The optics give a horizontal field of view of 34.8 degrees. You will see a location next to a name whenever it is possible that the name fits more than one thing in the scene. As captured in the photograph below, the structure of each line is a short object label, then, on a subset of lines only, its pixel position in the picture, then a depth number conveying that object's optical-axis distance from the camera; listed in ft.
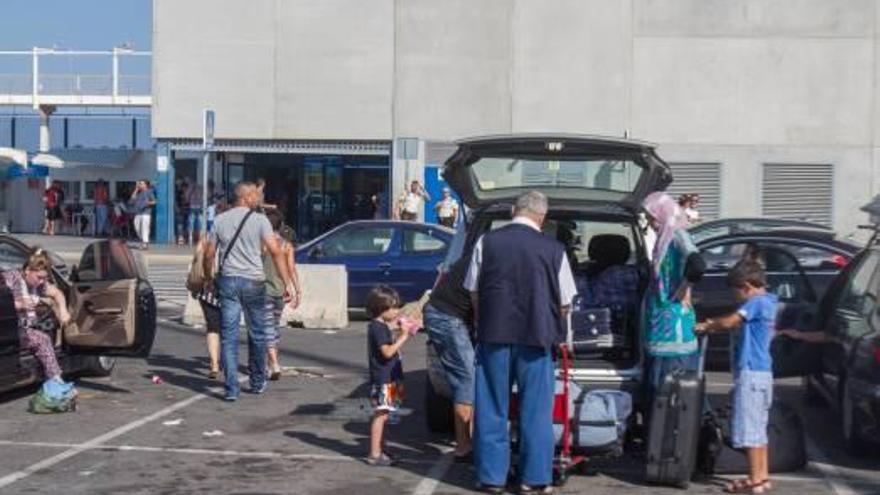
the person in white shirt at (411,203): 96.27
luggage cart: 28.81
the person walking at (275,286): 43.42
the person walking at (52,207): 135.44
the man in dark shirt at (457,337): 29.81
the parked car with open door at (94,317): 37.17
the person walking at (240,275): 39.01
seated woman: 37.42
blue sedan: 62.39
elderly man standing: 27.45
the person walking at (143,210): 111.65
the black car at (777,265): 44.68
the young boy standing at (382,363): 30.89
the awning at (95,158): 154.51
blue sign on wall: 138.41
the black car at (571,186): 31.09
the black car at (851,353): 30.96
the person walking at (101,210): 133.69
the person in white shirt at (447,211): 95.76
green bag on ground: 36.96
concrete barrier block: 60.08
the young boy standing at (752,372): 28.66
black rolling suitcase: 28.19
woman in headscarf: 29.25
